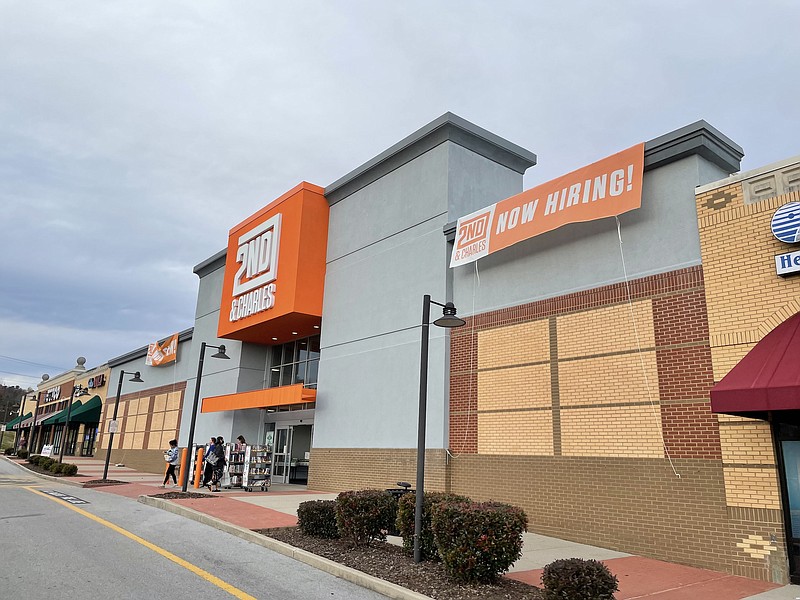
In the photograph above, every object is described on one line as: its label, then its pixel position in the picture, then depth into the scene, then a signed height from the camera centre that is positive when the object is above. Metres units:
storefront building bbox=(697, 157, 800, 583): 8.86 +1.68
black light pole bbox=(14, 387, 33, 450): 74.97 +3.32
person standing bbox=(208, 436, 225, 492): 20.44 -0.63
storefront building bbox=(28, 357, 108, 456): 49.75 +2.74
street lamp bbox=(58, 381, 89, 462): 51.38 +4.28
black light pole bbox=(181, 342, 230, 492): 18.63 +1.50
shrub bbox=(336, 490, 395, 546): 10.10 -1.07
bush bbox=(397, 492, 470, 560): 9.05 -1.04
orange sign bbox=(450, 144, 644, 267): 12.20 +5.61
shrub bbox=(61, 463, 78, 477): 26.78 -1.26
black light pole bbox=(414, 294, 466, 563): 9.19 +1.29
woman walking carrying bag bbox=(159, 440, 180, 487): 23.56 -0.53
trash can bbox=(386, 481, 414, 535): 10.33 -0.76
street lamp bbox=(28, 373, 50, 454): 66.21 +2.90
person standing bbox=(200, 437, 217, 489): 21.12 -0.74
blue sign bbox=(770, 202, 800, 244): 9.39 +3.79
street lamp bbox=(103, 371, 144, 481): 26.66 +0.75
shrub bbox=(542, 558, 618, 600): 6.34 -1.29
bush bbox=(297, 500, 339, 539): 10.81 -1.23
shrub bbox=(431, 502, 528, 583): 7.73 -1.10
